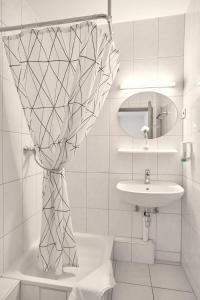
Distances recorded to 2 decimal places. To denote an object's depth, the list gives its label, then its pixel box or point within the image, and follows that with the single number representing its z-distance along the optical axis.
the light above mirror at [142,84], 1.98
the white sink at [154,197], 1.63
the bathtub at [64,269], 1.28
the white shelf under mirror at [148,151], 1.92
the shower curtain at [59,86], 1.19
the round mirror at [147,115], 2.00
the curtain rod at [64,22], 1.12
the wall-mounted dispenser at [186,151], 1.70
